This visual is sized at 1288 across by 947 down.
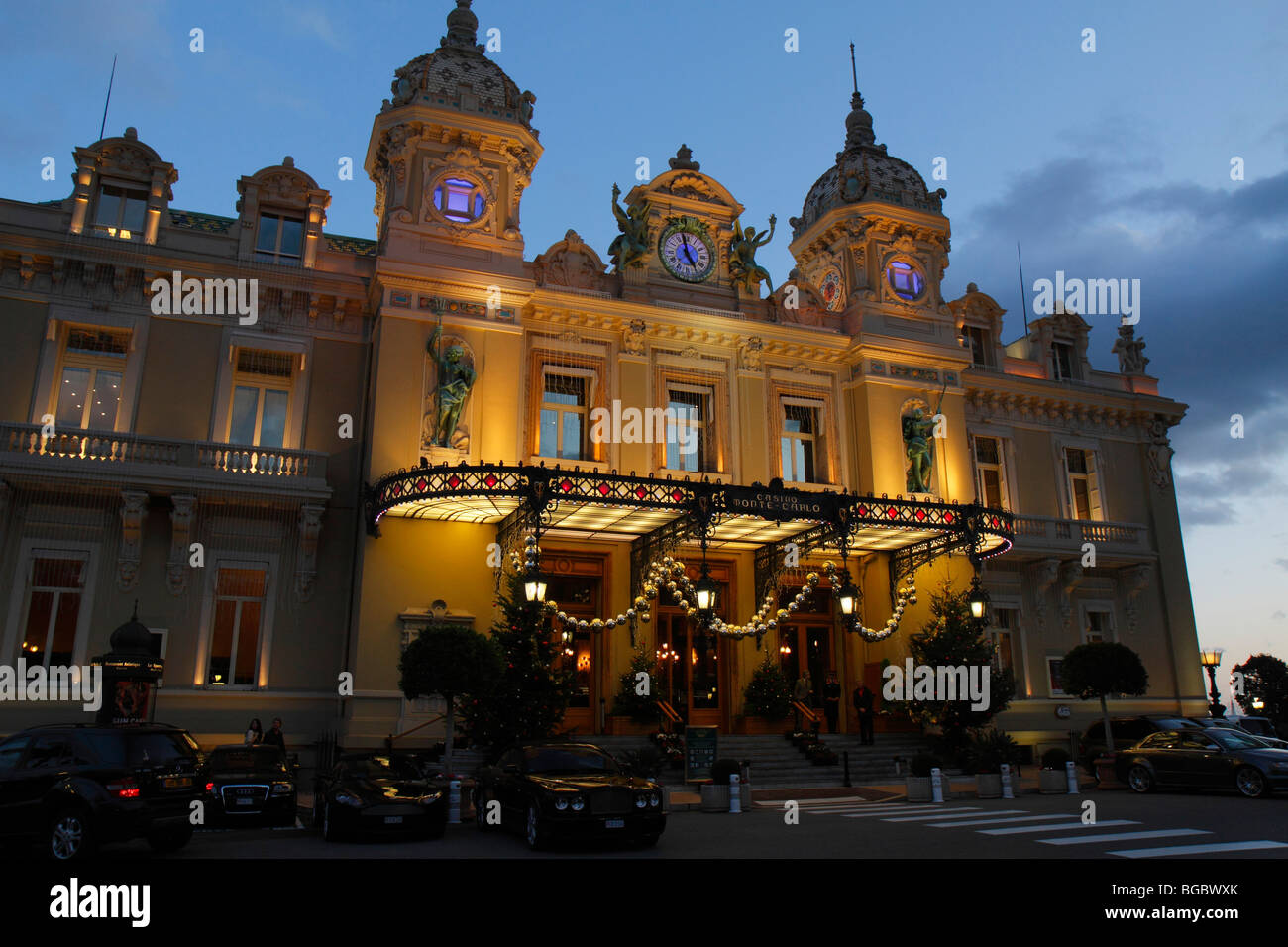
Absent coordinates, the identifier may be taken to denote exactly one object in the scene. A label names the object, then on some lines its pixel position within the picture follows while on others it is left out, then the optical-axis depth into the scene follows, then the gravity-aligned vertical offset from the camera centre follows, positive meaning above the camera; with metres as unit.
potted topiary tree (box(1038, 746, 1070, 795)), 19.30 -1.50
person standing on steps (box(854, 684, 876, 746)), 24.59 -0.29
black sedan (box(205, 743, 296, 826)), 15.02 -1.36
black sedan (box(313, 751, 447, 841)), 13.01 -1.36
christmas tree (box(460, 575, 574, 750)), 19.77 +0.23
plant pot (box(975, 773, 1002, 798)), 18.86 -1.55
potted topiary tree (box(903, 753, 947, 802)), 18.50 -1.59
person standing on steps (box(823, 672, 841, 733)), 25.78 -0.07
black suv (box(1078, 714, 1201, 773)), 23.30 -0.61
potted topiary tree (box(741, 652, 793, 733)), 24.86 +0.08
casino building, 21.78 +6.79
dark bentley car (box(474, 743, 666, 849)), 12.21 -1.26
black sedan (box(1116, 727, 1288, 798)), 17.64 -1.10
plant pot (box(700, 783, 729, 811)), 17.50 -1.69
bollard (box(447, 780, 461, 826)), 14.96 -1.53
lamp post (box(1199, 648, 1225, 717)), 28.72 +1.15
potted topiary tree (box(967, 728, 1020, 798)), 18.89 -1.14
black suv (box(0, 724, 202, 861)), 10.82 -0.97
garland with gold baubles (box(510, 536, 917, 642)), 22.36 +2.36
